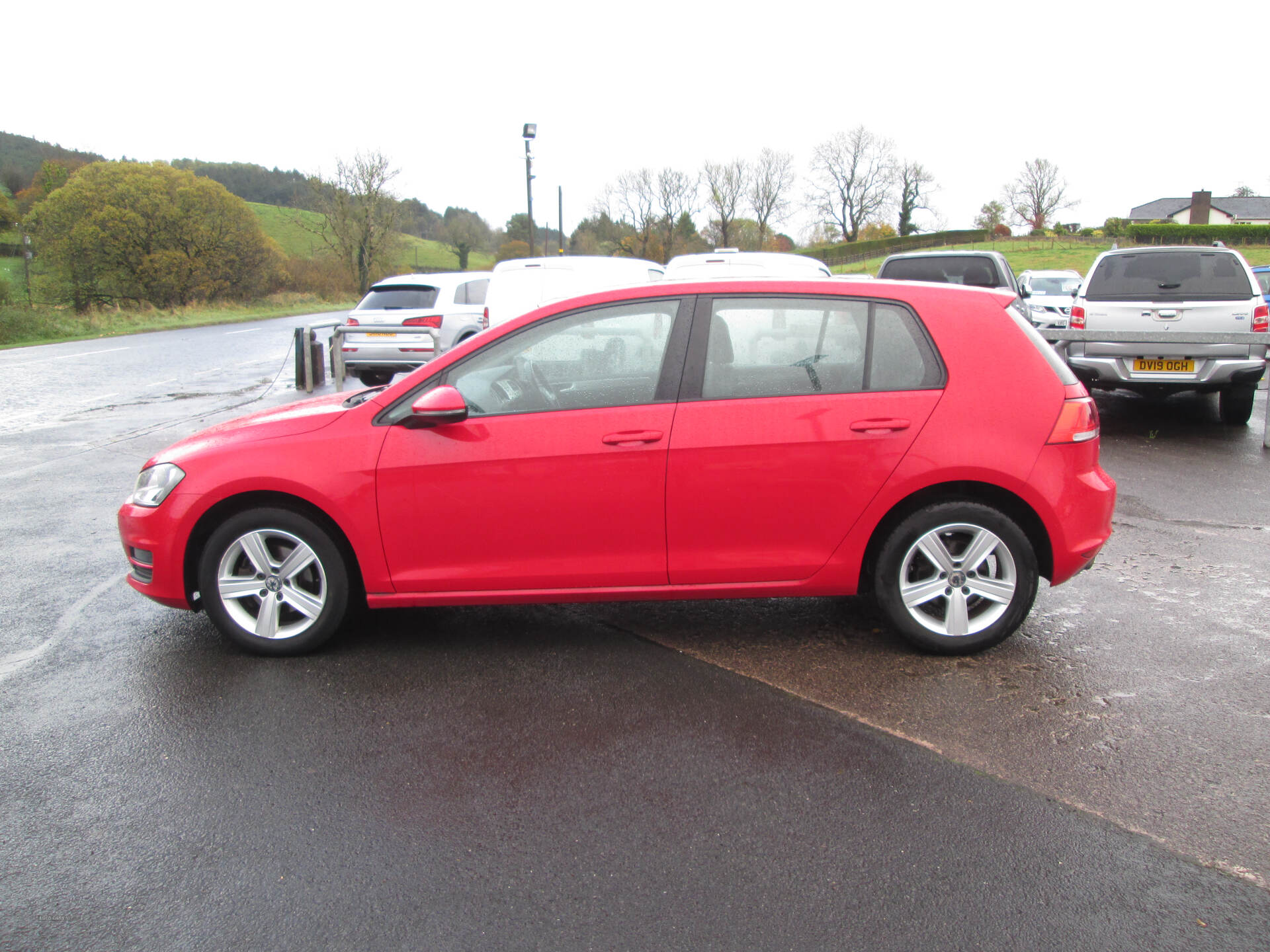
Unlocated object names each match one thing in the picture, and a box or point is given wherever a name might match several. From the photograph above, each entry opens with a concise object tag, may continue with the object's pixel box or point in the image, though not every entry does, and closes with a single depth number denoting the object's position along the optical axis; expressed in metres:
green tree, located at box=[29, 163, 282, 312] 48.28
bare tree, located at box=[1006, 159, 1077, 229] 86.38
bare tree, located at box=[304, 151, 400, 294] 68.56
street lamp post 30.67
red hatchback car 4.05
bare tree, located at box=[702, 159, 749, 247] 85.69
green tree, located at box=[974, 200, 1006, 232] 86.00
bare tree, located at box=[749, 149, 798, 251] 87.81
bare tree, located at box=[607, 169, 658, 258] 85.81
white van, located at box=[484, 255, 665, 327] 11.19
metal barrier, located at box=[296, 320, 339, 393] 14.59
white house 101.44
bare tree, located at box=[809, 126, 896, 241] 91.62
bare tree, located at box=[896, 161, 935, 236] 91.25
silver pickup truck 9.61
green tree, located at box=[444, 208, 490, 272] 94.00
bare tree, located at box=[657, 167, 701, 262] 85.69
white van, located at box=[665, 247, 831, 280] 9.87
